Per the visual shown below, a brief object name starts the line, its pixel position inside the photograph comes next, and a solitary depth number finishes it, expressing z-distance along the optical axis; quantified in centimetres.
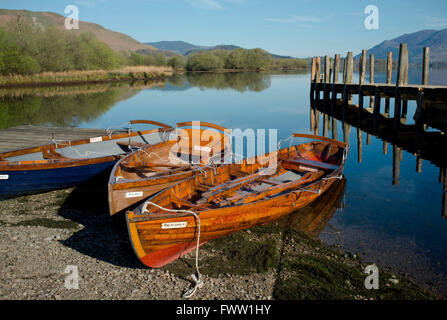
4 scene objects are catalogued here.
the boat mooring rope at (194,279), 529
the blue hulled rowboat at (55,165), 871
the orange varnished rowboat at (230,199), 572
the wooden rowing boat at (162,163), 721
